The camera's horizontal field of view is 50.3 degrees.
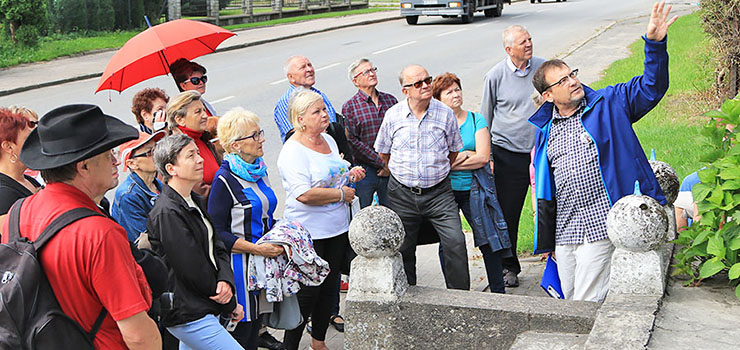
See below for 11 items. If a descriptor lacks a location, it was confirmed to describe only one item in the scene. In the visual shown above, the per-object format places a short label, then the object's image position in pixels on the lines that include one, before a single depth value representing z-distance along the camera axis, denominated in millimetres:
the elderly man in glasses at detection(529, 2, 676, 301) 4844
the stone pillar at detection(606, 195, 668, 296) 4348
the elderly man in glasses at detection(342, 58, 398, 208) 6566
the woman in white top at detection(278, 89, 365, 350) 5383
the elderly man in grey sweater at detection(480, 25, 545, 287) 6469
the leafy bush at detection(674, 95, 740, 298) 4352
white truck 31672
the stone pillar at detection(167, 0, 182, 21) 30094
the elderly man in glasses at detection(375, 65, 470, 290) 5746
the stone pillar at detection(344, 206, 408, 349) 4891
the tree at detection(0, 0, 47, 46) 21062
